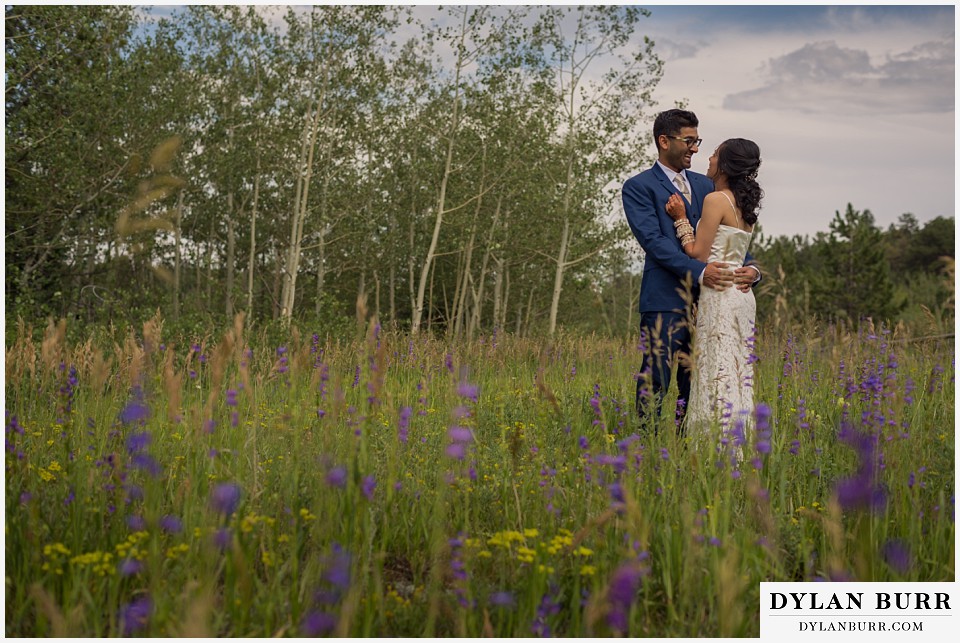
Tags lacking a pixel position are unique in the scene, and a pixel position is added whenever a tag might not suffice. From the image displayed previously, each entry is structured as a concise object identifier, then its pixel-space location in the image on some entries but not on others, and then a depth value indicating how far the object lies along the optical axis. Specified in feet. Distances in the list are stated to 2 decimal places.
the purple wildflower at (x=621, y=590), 5.41
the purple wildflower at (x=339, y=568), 5.76
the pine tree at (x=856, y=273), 115.14
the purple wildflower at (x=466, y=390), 9.34
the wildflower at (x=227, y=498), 6.93
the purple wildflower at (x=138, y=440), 8.14
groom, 15.28
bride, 14.26
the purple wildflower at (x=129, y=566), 6.56
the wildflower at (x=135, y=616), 6.33
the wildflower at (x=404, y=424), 9.09
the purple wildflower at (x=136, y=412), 8.46
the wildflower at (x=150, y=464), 7.13
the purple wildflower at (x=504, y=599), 6.37
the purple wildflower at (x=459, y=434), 7.95
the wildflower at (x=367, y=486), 7.32
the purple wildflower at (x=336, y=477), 7.29
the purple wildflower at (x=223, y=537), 6.70
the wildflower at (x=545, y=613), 6.68
